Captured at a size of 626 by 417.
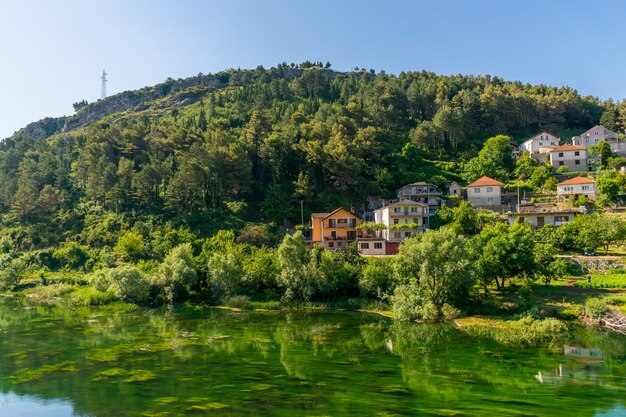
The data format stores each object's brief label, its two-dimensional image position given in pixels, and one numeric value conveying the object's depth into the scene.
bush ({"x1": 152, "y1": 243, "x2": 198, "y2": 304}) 43.84
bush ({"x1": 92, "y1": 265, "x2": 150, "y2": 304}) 43.41
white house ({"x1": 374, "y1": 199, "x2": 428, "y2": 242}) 55.22
